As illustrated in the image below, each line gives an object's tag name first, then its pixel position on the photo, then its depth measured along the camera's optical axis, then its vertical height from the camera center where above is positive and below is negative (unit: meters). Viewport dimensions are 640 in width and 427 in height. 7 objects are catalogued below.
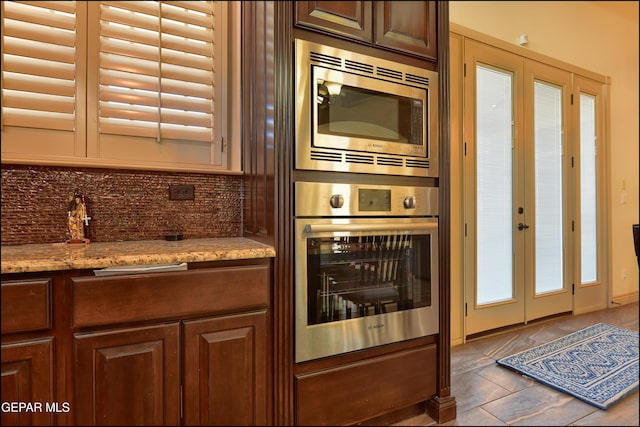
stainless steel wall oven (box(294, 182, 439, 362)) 1.17 -0.21
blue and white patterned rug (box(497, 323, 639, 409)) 1.54 -0.86
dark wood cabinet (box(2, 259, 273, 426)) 0.88 -0.41
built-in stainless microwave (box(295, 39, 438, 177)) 1.17 +0.41
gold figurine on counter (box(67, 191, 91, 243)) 1.28 -0.02
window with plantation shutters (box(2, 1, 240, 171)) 1.23 +0.57
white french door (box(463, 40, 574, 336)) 2.26 +0.23
